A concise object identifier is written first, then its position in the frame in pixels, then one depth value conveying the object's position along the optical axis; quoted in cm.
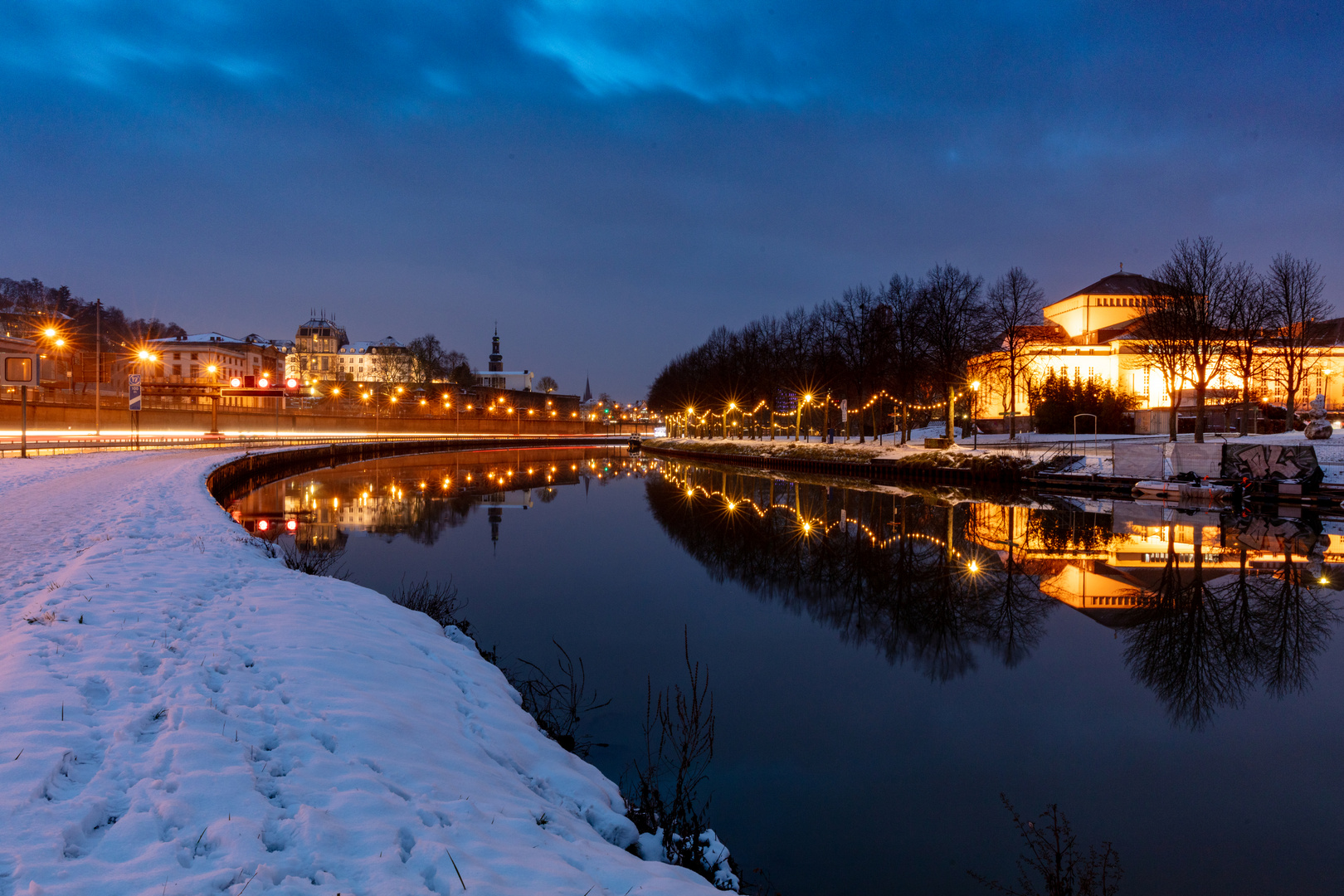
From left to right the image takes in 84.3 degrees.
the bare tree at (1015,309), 4891
